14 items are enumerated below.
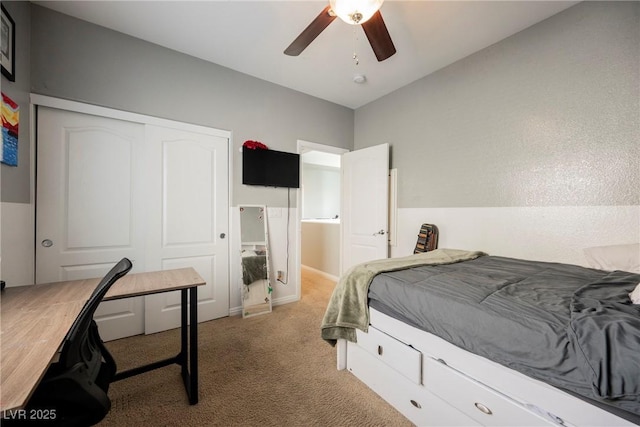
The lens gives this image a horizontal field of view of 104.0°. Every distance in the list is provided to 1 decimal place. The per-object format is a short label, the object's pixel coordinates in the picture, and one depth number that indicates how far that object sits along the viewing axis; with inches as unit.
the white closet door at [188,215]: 96.4
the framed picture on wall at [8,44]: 61.6
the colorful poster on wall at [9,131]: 61.1
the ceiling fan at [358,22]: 56.0
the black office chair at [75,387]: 33.0
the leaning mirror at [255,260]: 113.4
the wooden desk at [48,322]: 25.9
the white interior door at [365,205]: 127.6
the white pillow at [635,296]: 41.9
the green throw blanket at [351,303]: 66.1
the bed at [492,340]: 32.9
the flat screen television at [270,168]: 115.3
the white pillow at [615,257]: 63.9
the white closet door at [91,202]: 79.8
